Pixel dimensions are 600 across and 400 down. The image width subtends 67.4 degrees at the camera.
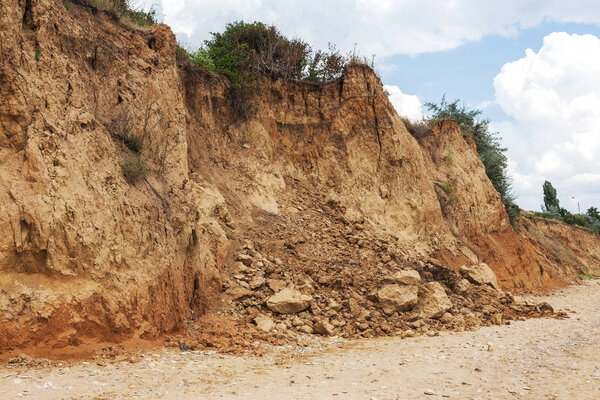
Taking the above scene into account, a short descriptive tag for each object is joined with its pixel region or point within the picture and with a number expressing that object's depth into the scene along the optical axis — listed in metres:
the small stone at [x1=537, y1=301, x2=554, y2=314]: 11.66
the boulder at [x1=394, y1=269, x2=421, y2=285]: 9.88
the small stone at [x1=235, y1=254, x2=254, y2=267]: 9.59
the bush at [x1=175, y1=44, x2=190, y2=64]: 12.10
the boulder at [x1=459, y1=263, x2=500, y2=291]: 12.48
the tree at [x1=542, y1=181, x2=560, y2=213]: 41.54
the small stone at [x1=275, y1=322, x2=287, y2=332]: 8.16
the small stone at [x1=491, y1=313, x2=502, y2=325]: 10.13
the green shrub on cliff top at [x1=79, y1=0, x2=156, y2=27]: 9.73
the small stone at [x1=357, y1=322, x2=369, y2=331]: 8.72
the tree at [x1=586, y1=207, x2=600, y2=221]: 40.79
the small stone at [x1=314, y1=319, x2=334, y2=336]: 8.38
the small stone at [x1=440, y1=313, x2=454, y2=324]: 9.61
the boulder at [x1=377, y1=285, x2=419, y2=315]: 9.45
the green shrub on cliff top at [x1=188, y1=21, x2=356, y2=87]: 13.45
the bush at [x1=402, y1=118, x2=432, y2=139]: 18.55
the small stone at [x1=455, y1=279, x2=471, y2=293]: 11.10
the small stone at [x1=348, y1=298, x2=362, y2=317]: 9.10
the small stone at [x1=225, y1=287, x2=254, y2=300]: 8.71
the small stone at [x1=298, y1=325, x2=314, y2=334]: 8.37
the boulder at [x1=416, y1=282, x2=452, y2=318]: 9.70
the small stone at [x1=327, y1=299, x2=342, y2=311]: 9.08
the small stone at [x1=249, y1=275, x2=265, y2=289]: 9.07
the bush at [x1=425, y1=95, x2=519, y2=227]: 22.95
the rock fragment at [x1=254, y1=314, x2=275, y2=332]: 8.05
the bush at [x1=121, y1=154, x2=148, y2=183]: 7.71
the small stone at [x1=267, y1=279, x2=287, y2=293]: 9.01
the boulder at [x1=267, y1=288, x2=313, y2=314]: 8.62
